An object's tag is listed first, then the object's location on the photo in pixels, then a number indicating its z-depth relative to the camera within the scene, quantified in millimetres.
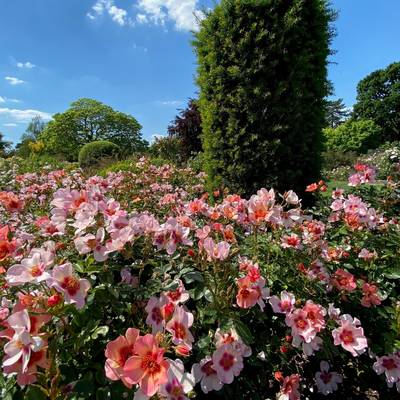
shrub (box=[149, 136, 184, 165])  11594
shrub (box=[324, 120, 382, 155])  26312
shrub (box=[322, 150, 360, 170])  14227
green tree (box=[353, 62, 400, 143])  29828
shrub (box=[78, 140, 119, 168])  15962
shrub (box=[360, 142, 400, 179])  8383
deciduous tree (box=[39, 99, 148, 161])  31281
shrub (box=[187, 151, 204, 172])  7347
